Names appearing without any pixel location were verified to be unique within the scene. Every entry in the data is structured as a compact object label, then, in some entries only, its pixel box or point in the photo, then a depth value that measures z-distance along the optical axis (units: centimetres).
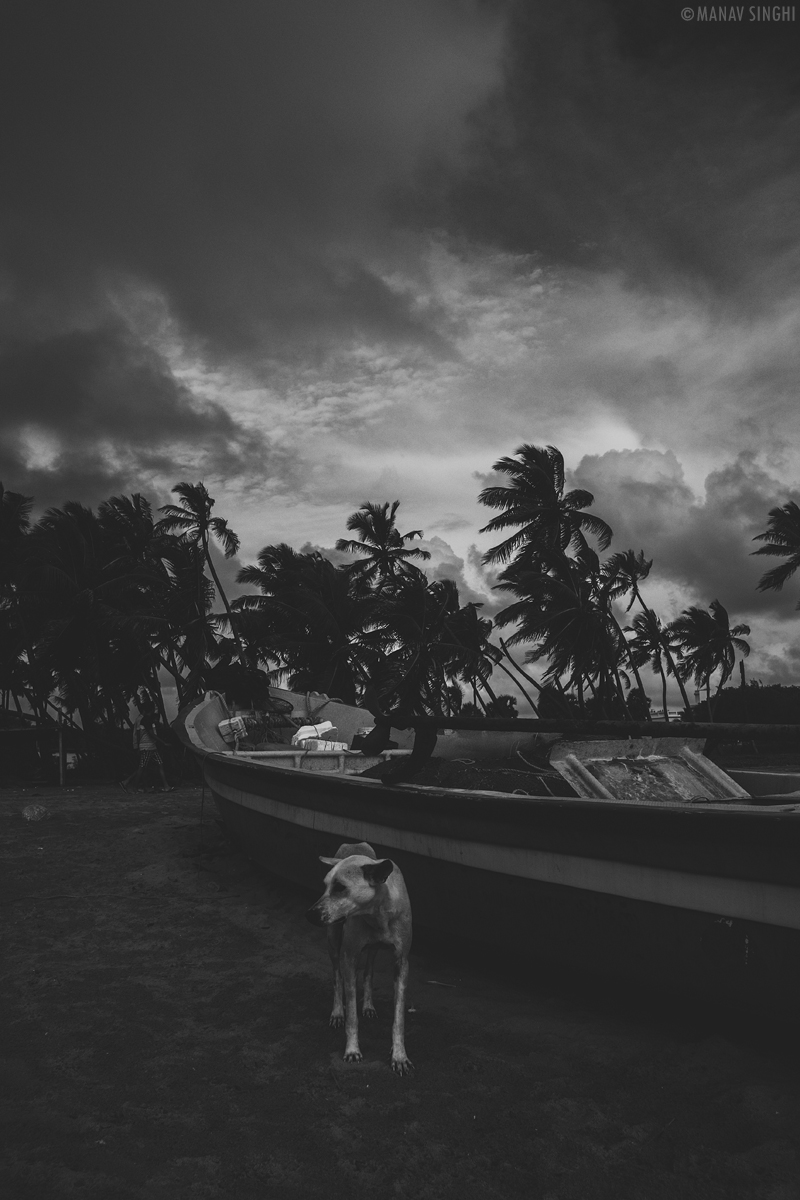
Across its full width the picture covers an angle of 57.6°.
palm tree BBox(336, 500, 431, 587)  3281
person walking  1730
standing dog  317
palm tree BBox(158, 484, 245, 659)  2689
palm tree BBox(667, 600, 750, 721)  3831
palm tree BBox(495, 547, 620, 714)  2433
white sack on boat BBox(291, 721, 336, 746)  955
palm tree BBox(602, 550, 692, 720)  3247
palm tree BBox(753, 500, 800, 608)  2942
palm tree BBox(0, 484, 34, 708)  2528
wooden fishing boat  311
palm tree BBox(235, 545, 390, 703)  2645
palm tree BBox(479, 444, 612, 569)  2553
